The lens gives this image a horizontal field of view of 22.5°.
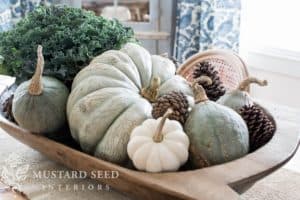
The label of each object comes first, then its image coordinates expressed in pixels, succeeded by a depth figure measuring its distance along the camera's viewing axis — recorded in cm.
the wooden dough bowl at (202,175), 110
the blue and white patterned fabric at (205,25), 279
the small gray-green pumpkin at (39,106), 128
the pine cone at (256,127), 125
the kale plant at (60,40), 138
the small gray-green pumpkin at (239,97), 128
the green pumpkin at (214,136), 118
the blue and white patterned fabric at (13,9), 324
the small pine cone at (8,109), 139
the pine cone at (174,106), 121
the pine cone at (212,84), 137
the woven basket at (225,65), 179
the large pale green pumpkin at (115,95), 122
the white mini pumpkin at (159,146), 116
